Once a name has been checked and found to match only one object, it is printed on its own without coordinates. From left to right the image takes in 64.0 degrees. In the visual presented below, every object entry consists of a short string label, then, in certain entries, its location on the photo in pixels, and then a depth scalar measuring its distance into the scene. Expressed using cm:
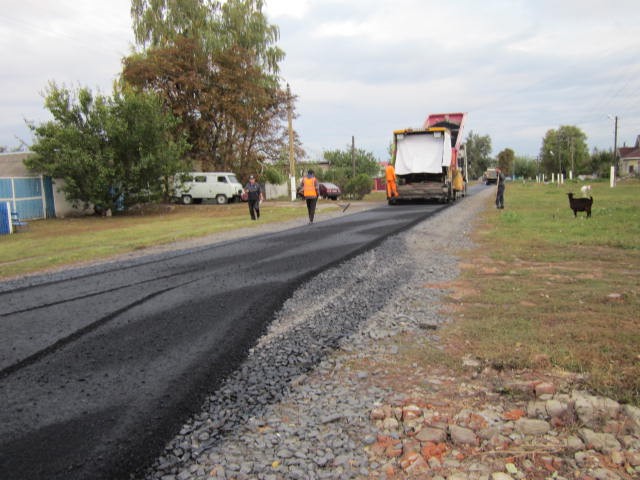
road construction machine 2456
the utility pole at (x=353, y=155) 5763
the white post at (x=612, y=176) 4223
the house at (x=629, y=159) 8842
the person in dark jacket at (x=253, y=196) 1983
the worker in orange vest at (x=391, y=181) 2348
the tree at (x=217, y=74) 3325
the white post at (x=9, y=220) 1995
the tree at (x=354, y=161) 6177
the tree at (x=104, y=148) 2467
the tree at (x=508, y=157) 11081
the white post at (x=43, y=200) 2597
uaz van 3388
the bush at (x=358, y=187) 3506
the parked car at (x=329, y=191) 3850
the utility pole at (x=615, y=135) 5907
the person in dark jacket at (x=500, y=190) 2114
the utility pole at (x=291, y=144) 3346
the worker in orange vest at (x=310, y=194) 1784
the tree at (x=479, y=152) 11600
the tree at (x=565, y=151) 9750
